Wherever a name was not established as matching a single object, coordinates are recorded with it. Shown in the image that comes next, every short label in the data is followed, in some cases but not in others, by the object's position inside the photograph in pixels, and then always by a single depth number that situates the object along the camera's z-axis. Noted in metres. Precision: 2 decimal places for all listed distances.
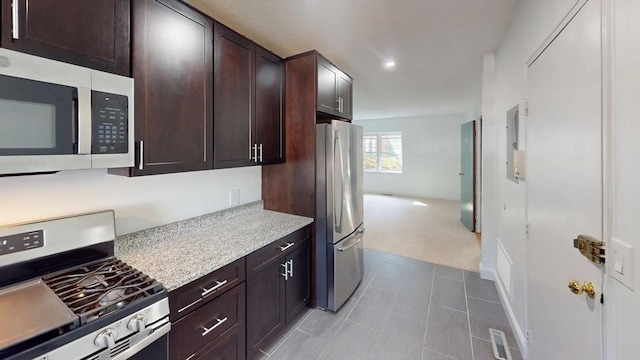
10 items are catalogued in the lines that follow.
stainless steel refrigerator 2.22
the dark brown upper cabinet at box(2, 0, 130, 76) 0.94
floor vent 1.78
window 8.52
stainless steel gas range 0.83
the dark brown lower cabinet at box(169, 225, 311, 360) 1.26
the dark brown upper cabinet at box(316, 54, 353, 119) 2.32
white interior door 0.94
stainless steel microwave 0.90
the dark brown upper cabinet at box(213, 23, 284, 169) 1.77
